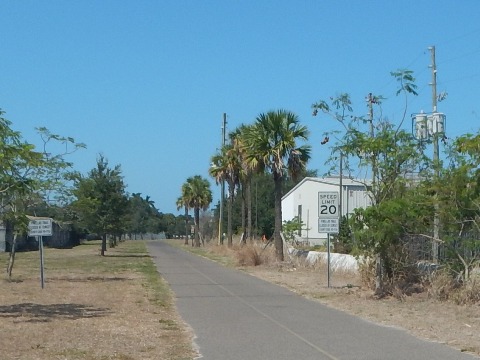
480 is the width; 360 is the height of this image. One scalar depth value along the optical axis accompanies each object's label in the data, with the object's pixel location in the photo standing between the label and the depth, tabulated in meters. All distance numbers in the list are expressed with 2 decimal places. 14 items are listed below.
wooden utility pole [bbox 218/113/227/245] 58.80
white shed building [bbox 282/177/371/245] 59.38
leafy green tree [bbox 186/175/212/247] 84.19
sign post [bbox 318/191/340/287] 24.61
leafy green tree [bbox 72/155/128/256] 48.94
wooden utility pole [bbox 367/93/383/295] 21.31
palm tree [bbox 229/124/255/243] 52.03
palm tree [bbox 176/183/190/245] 85.45
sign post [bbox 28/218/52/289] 24.39
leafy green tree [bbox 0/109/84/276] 16.84
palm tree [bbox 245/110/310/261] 36.06
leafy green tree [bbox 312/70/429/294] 19.98
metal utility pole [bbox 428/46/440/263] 19.62
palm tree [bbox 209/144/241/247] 54.96
